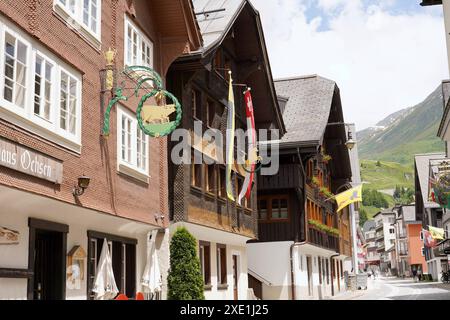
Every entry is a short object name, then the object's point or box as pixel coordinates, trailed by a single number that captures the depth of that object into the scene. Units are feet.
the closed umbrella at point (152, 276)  58.03
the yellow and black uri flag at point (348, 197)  124.88
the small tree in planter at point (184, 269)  59.36
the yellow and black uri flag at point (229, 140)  69.51
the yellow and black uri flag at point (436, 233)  175.73
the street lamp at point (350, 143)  89.51
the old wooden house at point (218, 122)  67.77
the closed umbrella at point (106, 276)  49.70
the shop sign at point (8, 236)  38.19
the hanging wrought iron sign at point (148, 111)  49.67
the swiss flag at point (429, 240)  191.35
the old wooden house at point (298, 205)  110.42
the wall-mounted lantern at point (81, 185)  44.28
